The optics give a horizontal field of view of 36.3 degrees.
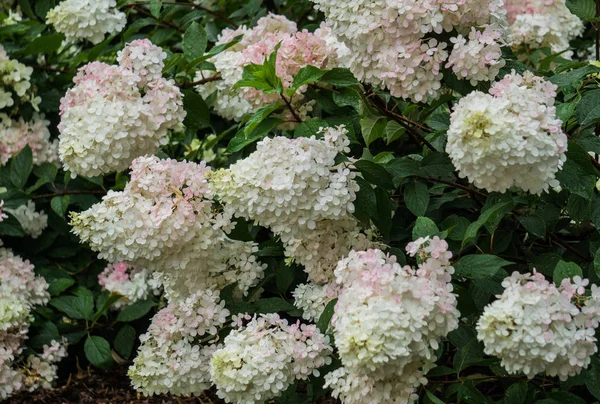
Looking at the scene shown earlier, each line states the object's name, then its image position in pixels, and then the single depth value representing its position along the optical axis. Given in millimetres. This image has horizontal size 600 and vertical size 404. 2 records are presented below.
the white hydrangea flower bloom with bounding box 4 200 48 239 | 3445
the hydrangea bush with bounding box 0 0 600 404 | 1890
